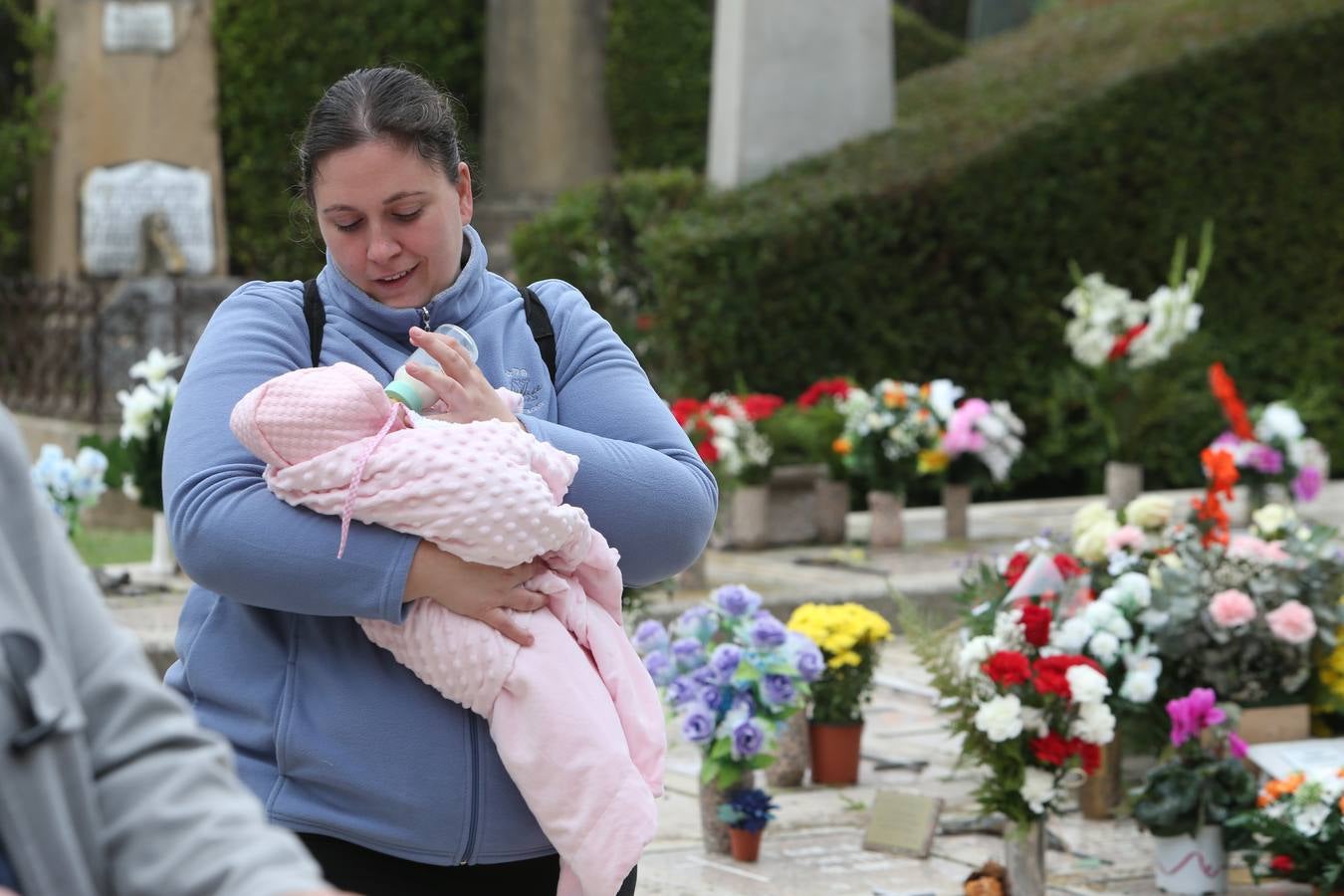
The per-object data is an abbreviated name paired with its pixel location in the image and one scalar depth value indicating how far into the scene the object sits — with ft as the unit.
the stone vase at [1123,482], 31.14
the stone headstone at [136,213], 46.39
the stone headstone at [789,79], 36.35
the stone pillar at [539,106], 54.13
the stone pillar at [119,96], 46.44
